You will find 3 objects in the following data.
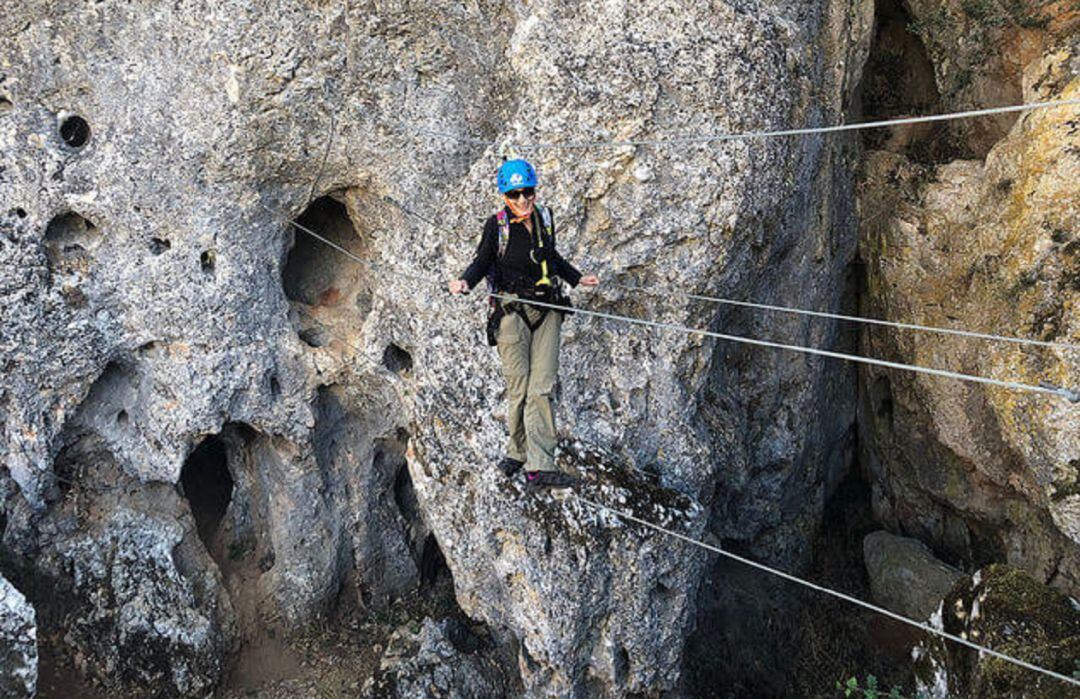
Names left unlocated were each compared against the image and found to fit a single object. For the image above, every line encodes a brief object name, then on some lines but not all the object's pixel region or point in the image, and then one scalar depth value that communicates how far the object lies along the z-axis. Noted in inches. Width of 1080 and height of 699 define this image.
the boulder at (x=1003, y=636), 291.6
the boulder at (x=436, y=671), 406.9
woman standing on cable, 279.6
